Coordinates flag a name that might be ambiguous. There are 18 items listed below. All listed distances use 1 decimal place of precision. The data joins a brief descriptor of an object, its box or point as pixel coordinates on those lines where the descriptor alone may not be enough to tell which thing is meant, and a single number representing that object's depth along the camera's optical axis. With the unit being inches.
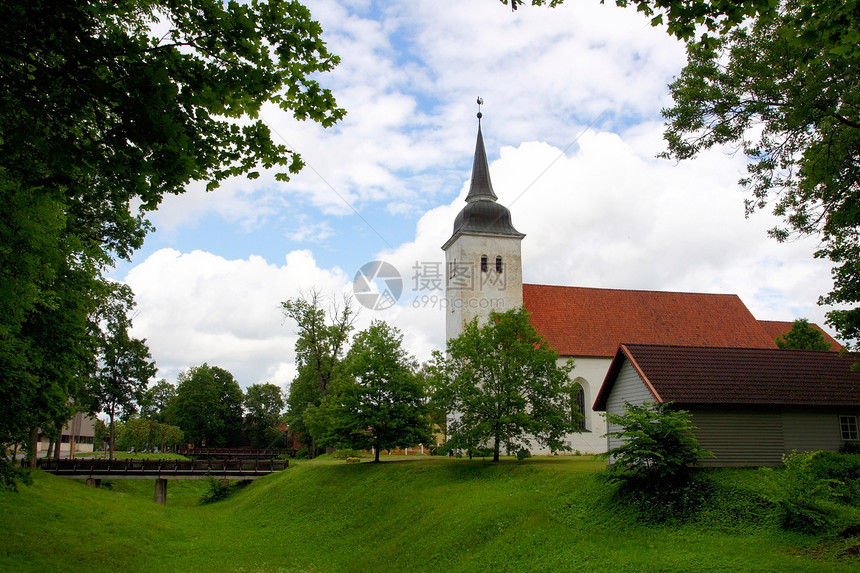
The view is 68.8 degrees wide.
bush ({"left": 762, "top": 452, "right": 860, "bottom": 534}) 493.4
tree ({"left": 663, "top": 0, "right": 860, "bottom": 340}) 574.9
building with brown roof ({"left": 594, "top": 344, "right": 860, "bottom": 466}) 738.8
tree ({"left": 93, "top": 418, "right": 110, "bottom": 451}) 2669.5
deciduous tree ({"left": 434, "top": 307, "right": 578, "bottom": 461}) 957.8
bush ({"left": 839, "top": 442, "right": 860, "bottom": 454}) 780.6
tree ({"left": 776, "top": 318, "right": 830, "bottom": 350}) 1302.9
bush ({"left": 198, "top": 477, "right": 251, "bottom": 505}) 1381.6
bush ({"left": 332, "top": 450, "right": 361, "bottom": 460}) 1282.7
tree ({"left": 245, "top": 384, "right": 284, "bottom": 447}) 2861.7
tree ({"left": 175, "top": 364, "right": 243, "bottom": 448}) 2736.2
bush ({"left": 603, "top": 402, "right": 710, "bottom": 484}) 612.4
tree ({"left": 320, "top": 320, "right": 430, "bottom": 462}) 1111.0
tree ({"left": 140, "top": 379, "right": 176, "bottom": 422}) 3090.6
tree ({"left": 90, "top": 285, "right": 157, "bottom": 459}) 1695.4
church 1378.0
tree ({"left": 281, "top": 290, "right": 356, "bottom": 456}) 1800.0
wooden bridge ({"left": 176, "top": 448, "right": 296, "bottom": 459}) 1866.3
